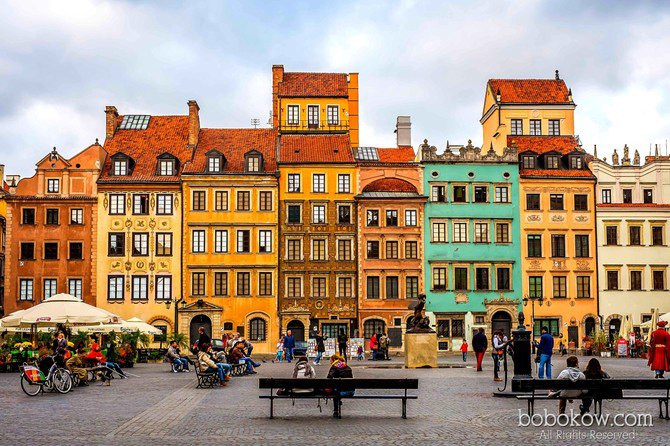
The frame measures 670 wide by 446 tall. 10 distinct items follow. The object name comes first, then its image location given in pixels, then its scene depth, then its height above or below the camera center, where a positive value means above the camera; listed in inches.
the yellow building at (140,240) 2479.1 +151.4
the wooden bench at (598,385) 682.8 -63.3
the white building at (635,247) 2591.0 +124.8
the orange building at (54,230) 2488.9 +179.4
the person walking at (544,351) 1076.5 -61.2
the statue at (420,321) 1509.6 -37.4
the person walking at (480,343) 1418.6 -67.8
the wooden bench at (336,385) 731.4 -65.5
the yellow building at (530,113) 2792.8 +518.0
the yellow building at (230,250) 2487.7 +124.0
